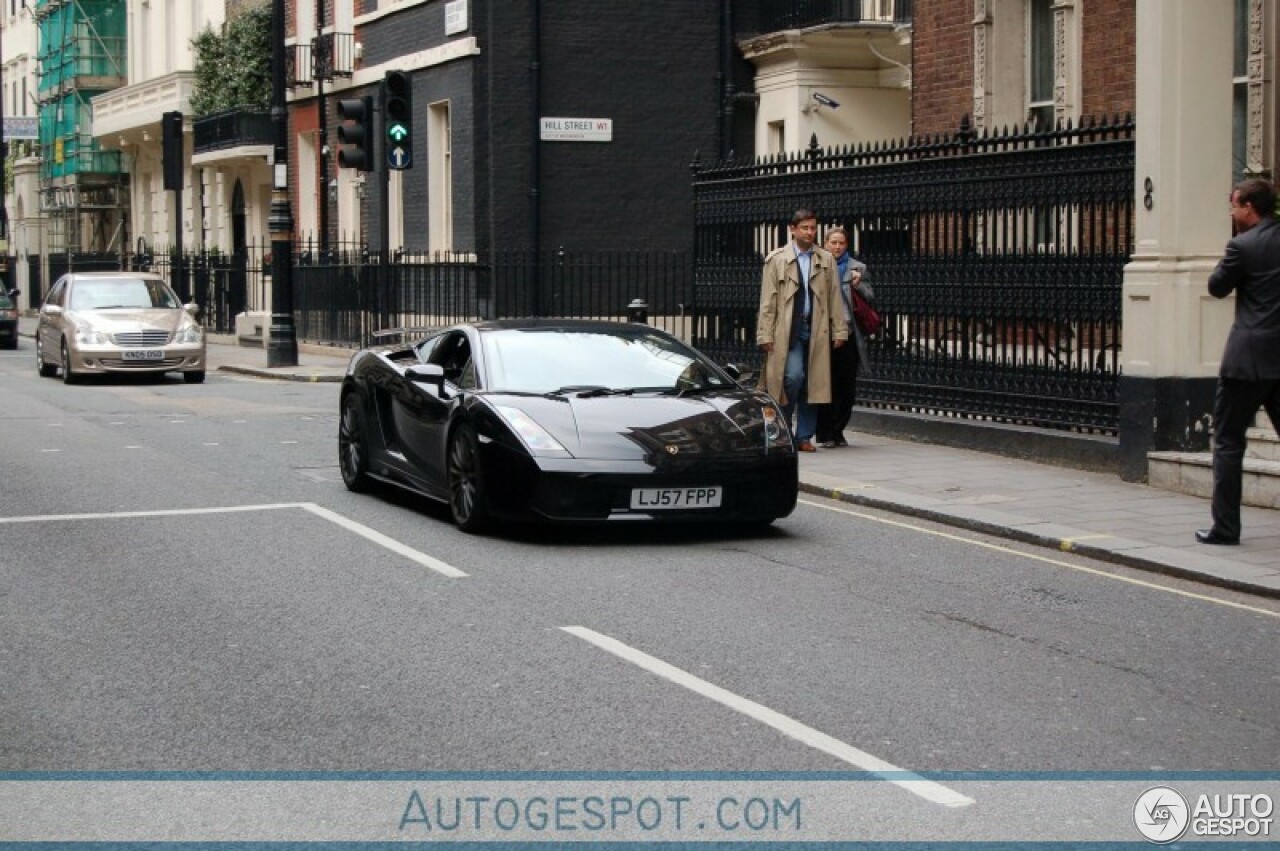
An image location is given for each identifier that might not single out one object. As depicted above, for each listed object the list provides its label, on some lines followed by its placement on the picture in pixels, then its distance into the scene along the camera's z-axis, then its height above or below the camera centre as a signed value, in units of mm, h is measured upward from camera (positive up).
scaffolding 58062 +5700
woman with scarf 16375 -474
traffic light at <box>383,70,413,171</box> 23781 +2196
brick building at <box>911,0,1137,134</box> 19766 +2523
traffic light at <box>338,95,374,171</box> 24172 +2040
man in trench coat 15891 -147
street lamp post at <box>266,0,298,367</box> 28453 +942
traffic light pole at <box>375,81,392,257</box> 26016 +1368
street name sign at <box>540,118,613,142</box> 31141 +2692
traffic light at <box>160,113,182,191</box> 37594 +2755
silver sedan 26922 -295
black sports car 11000 -709
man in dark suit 10672 -216
